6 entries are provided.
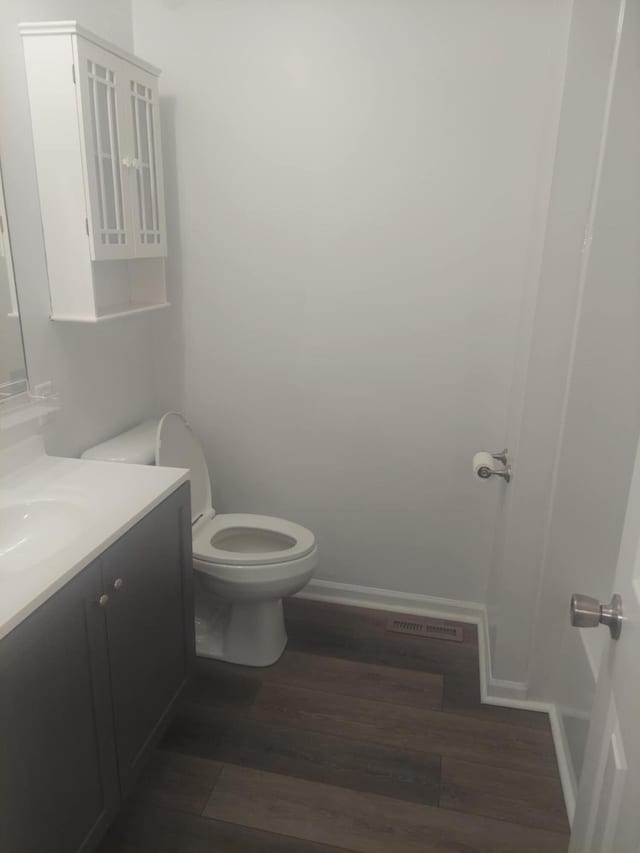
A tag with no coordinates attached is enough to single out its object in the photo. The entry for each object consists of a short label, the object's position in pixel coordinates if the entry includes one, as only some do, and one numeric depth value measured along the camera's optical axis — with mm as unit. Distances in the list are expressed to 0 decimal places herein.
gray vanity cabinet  1196
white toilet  2145
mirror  1729
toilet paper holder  2123
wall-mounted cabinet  1723
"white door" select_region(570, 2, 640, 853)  828
